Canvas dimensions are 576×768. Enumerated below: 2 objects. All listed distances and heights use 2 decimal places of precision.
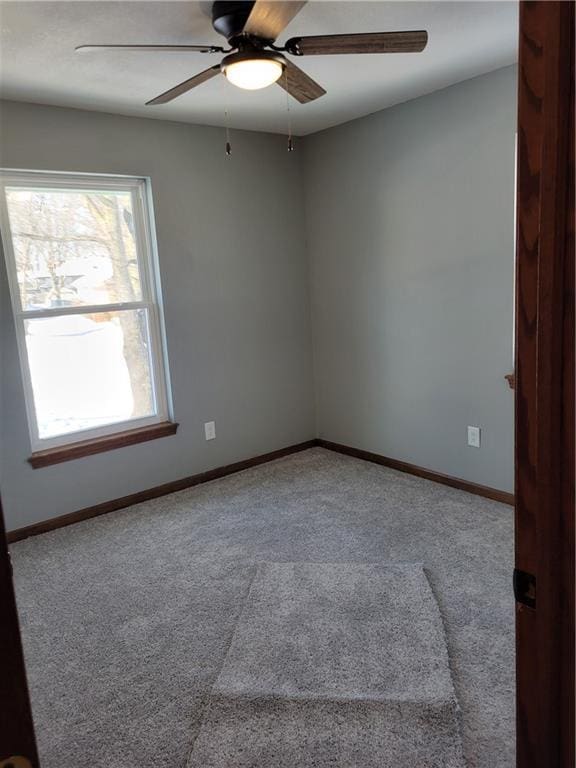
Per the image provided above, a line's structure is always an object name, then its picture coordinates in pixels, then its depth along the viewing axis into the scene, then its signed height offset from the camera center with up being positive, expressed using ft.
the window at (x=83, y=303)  10.51 +0.11
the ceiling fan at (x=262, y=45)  6.11 +2.74
